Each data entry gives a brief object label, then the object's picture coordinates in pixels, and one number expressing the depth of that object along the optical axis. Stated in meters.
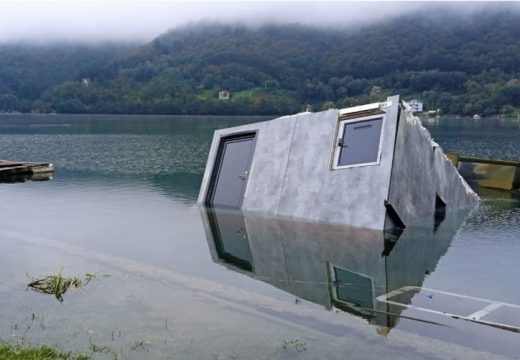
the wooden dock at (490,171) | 27.88
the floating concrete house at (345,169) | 17.05
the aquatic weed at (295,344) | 8.63
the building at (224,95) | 143.34
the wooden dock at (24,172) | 33.28
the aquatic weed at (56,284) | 11.27
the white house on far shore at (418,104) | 113.72
